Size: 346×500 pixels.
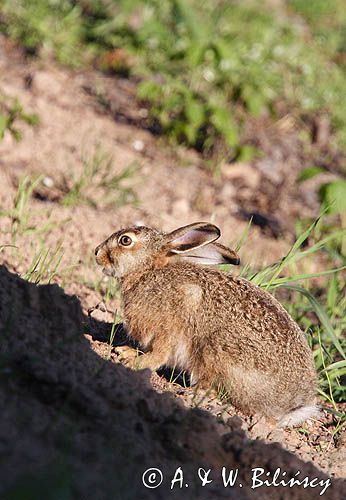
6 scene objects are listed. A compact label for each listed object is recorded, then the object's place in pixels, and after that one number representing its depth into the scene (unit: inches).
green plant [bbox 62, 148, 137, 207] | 545.3
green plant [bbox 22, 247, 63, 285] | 398.3
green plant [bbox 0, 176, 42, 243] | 467.5
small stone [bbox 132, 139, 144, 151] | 677.9
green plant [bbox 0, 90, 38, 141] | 553.5
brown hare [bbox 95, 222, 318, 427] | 373.1
